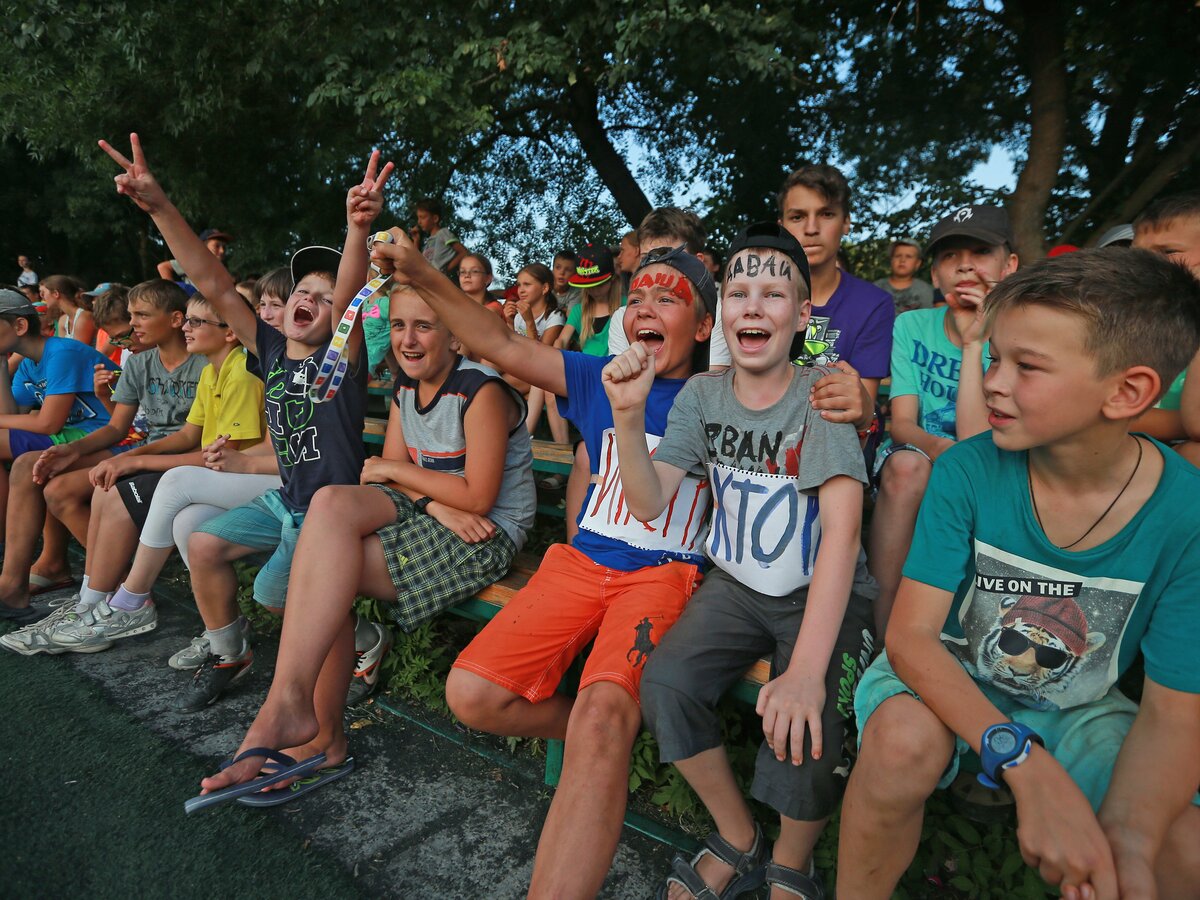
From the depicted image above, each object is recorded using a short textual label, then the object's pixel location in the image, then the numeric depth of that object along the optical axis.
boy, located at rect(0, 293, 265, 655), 3.35
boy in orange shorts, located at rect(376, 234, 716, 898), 1.70
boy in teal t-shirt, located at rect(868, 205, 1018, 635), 2.10
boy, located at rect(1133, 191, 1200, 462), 2.07
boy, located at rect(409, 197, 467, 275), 7.13
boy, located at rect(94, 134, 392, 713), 2.86
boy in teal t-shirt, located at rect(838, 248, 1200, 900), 1.36
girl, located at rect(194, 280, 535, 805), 2.22
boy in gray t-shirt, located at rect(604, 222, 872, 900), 1.72
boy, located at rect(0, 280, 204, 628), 3.93
